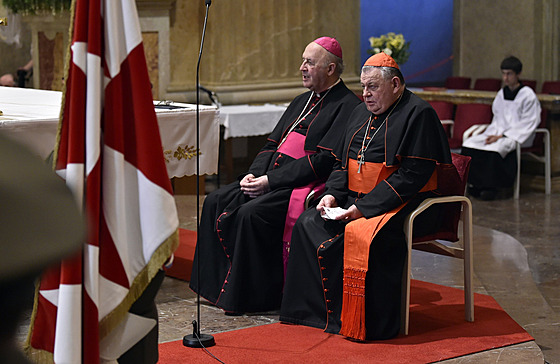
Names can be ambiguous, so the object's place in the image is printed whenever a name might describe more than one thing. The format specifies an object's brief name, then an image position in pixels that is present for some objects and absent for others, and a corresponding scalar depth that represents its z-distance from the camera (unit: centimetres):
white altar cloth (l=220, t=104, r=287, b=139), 1670
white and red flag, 476
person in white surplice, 1649
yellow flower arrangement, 1841
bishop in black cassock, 893
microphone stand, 768
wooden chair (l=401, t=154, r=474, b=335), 793
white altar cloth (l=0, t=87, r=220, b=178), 865
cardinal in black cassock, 780
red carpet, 735
